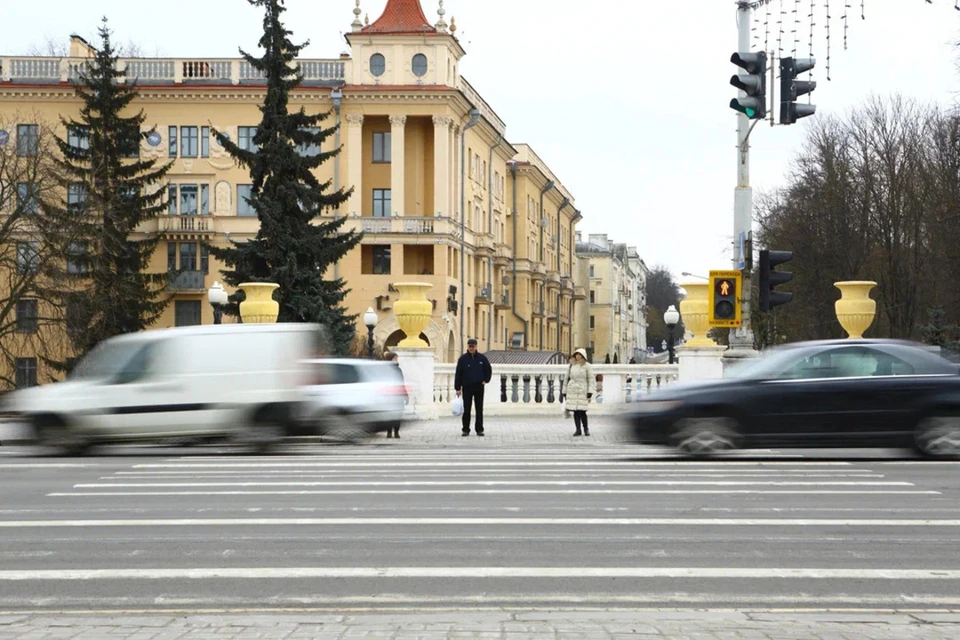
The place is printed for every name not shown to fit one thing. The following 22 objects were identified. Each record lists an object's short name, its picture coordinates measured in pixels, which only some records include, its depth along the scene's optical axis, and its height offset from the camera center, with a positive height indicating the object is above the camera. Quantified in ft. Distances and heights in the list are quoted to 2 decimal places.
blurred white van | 69.72 -2.04
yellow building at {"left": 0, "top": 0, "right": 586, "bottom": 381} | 250.16 +35.32
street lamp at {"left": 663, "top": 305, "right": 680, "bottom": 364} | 126.62 +2.71
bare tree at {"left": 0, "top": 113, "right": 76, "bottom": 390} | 155.43 +12.37
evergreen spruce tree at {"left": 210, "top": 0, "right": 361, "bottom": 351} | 176.24 +17.27
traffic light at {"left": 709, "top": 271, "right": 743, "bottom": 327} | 78.23 +2.68
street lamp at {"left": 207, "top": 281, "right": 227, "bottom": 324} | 121.70 +4.32
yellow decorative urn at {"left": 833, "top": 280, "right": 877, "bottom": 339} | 110.32 +3.18
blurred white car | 72.18 -2.52
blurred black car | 62.03 -2.30
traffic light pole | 82.01 +8.15
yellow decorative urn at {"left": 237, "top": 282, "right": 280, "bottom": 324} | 113.29 +3.39
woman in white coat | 87.40 -2.25
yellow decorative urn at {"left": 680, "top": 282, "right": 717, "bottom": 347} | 104.78 +2.76
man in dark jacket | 88.74 -1.66
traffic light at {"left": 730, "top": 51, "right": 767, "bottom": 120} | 68.03 +12.03
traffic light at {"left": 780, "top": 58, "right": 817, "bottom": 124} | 66.18 +11.68
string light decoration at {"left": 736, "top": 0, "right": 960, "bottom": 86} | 71.41 +16.92
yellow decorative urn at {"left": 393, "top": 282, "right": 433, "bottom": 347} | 106.11 +2.84
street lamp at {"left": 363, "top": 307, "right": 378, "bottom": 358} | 151.51 +3.04
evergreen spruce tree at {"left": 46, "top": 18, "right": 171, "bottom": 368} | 167.22 +16.71
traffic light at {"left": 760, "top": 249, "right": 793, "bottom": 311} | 76.59 +3.72
